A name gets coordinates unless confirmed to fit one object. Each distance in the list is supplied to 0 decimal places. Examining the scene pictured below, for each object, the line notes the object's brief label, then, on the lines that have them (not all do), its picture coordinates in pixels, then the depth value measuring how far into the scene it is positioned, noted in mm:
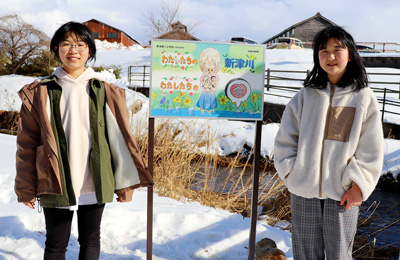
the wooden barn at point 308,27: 30891
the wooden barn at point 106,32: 34719
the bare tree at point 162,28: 28938
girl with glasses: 1699
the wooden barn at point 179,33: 24539
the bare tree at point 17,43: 13016
